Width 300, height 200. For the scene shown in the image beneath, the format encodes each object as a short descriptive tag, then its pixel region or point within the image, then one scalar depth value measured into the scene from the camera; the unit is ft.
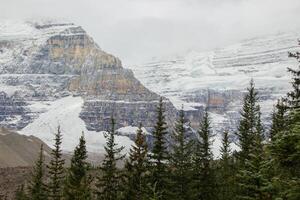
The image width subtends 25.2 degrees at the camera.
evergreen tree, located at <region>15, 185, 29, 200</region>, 237.94
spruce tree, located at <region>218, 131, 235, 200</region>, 160.76
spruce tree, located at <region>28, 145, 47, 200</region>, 180.28
